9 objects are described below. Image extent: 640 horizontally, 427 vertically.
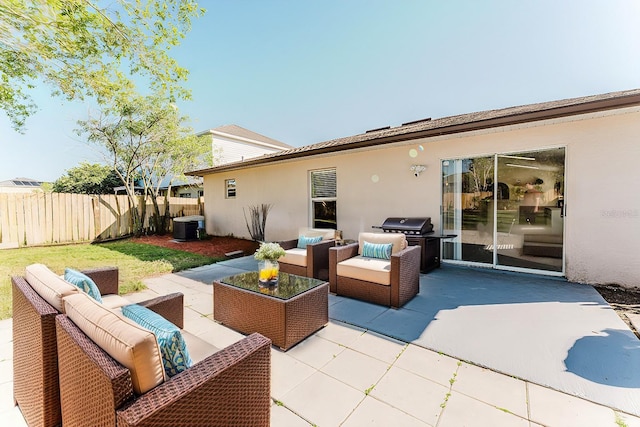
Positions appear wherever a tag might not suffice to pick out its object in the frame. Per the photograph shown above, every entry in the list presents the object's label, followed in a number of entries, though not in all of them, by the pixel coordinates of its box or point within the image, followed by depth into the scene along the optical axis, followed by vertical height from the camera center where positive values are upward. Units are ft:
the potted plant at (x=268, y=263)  11.16 -2.37
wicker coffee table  9.59 -3.87
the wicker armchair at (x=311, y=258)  16.10 -3.26
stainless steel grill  18.58 -2.13
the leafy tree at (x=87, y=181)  72.64 +7.29
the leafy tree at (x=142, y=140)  35.83 +9.70
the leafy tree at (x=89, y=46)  14.43 +9.83
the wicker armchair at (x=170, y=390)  3.57 -2.74
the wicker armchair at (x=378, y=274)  12.75 -3.47
